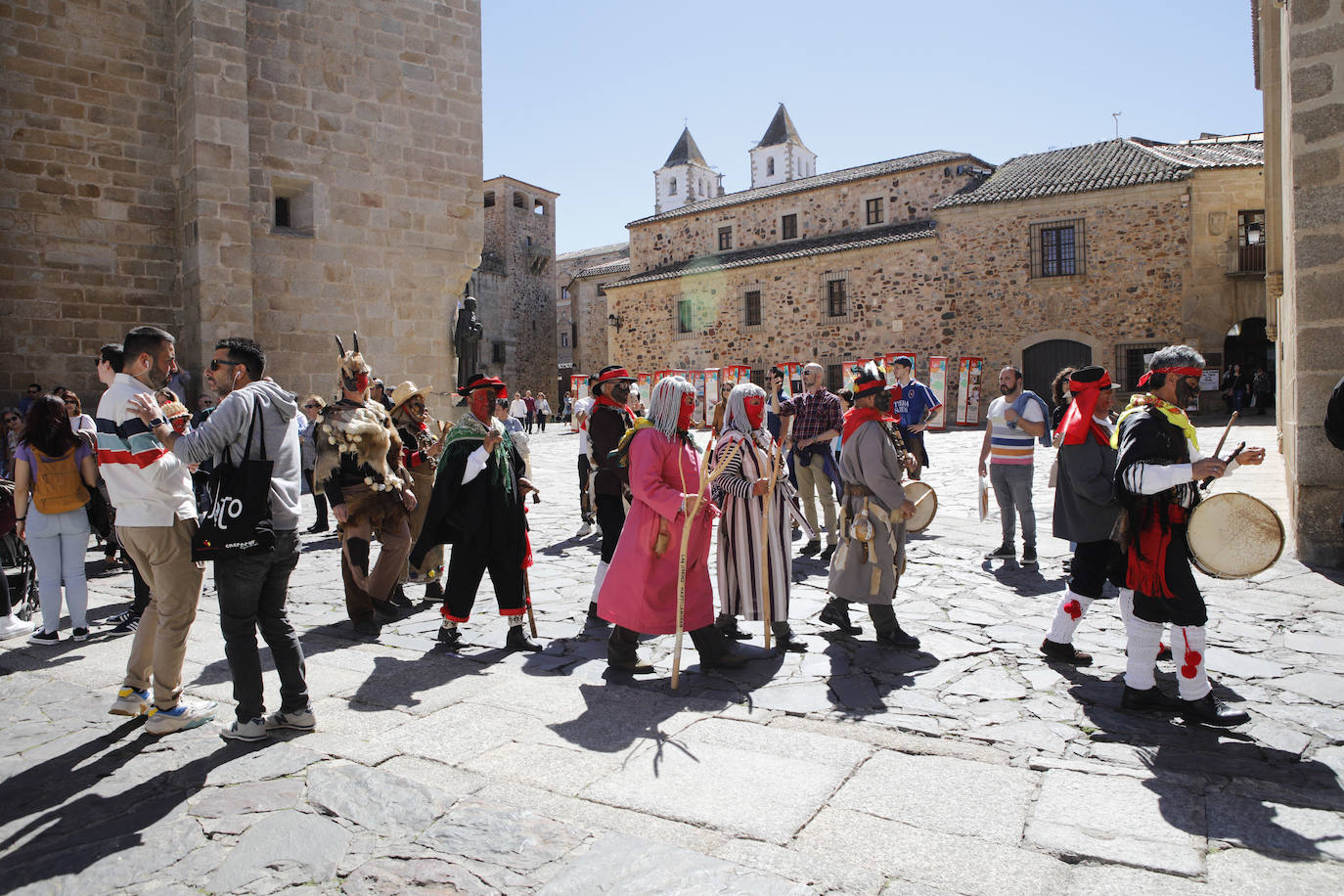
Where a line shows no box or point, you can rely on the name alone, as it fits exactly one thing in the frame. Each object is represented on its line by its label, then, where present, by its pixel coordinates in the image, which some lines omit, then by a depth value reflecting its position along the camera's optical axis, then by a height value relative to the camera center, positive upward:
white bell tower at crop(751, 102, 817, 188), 63.47 +19.61
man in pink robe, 4.51 -0.68
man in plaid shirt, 8.02 -0.23
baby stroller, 5.84 -0.89
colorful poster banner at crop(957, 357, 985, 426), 26.12 +0.60
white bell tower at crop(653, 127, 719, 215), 65.12 +18.53
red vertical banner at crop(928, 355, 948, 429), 25.67 +1.04
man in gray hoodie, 3.58 -0.56
